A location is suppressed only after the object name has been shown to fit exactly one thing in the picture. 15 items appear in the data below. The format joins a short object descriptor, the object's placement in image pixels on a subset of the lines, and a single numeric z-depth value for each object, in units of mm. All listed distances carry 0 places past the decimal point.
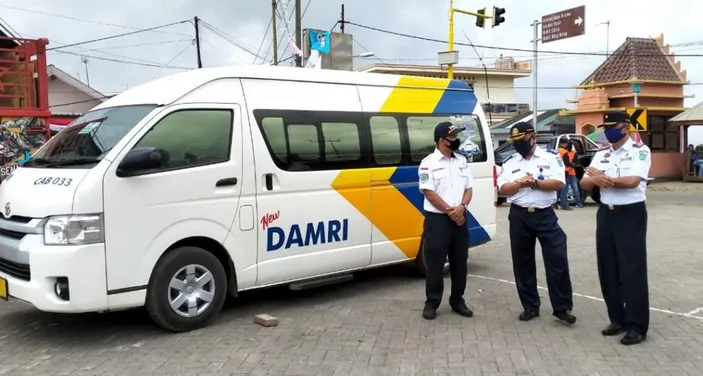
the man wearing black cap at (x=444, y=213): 5879
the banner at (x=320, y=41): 15609
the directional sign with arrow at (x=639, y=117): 13734
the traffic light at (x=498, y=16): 20438
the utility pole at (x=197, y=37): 30594
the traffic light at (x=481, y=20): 20581
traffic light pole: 19500
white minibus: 4930
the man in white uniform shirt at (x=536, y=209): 5605
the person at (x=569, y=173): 15809
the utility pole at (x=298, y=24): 21875
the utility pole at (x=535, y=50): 26492
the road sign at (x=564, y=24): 31672
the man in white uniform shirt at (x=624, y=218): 5016
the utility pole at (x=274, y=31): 29181
